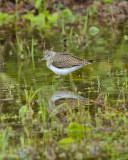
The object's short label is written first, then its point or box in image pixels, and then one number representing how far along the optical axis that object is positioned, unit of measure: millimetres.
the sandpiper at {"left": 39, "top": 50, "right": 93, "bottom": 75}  8453
